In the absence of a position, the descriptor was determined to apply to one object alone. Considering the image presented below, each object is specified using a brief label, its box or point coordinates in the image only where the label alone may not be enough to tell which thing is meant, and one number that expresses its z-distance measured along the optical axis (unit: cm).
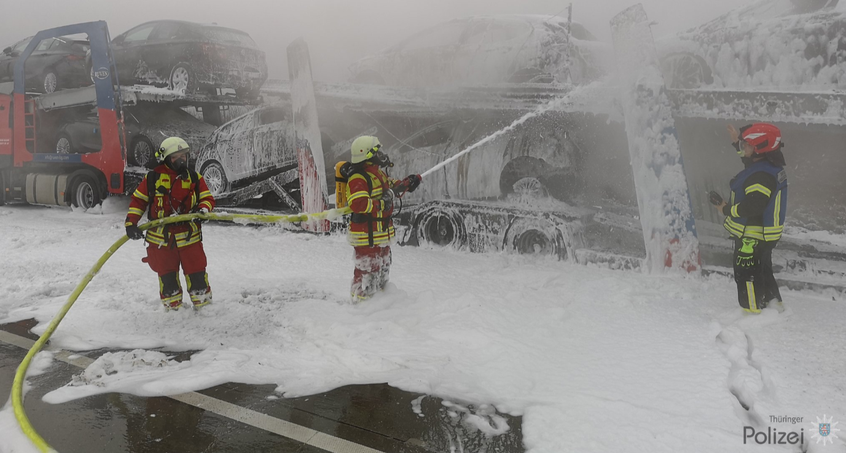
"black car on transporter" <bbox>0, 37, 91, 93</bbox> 911
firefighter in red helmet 388
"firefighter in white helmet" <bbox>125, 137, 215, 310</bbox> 433
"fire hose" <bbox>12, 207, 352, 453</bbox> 276
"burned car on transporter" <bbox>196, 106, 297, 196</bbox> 753
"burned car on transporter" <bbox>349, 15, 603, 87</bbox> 542
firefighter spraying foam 429
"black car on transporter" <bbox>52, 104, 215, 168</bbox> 805
